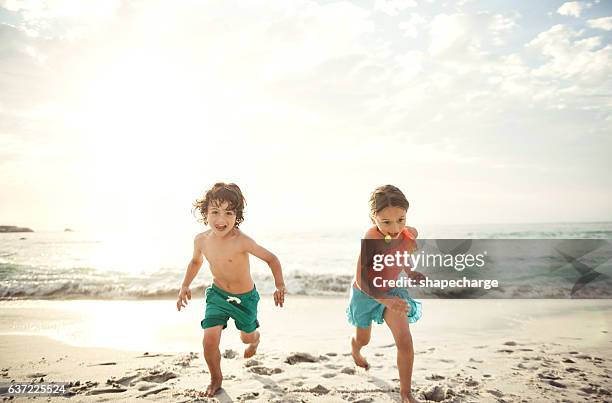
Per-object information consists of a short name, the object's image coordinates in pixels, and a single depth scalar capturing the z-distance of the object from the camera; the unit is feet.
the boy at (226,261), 12.51
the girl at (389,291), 10.51
